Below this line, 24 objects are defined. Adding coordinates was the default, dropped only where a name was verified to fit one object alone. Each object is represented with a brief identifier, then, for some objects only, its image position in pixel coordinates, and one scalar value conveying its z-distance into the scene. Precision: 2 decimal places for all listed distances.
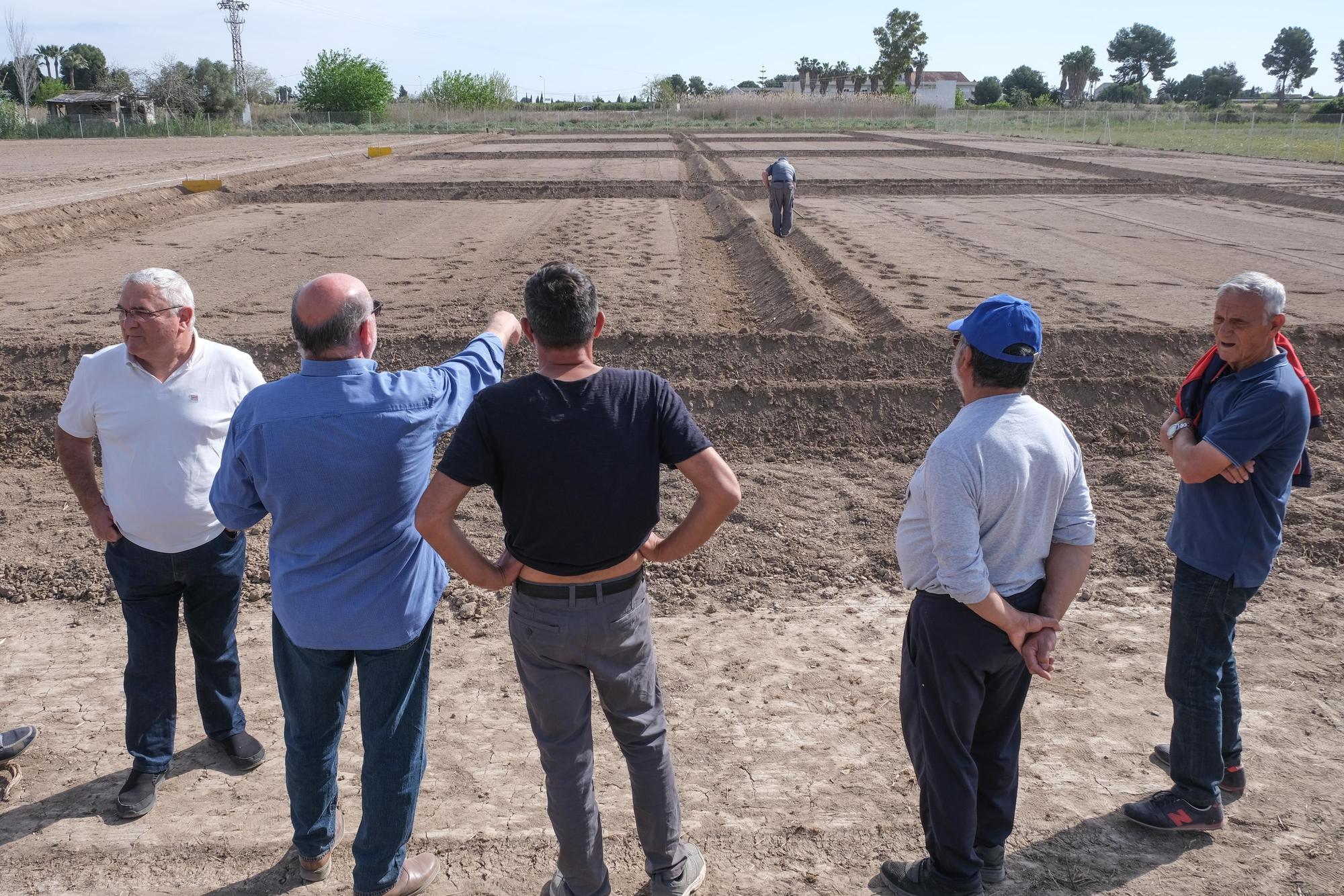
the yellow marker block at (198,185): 24.22
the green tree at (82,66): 103.25
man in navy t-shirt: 2.71
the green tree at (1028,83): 128.88
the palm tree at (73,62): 104.75
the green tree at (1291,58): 136.12
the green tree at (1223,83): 122.75
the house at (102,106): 68.69
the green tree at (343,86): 81.19
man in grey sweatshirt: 2.71
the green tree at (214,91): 75.06
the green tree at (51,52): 106.81
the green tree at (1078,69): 122.64
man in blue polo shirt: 3.14
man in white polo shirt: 3.47
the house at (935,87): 110.38
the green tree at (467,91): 99.56
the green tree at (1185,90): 130.88
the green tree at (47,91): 87.25
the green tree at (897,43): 106.00
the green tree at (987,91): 126.44
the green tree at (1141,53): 141.54
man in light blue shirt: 2.83
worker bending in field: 16.00
